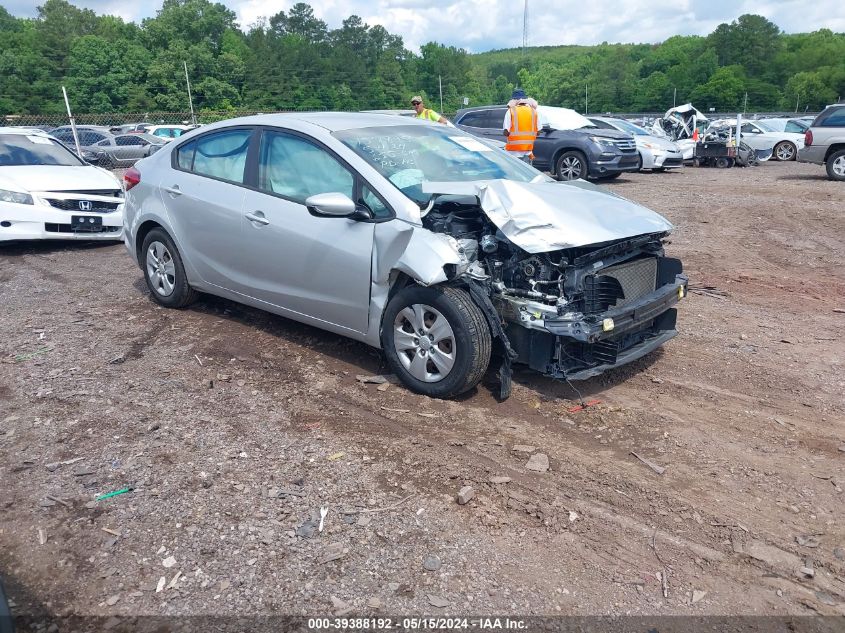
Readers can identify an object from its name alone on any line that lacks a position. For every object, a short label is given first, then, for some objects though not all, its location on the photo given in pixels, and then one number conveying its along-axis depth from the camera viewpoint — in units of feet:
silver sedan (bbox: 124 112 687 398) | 14.21
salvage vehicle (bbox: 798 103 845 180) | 51.60
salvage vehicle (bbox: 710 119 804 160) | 74.59
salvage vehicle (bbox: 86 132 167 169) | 85.35
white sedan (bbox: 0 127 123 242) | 29.63
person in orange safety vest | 38.42
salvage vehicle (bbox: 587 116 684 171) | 60.08
